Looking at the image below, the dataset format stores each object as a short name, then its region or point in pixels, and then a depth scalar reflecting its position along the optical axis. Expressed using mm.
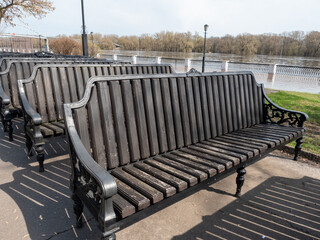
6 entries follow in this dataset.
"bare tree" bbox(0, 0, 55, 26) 20000
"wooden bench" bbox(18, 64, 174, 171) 3426
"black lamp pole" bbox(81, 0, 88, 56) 14225
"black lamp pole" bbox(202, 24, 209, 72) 16781
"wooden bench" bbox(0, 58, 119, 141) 4683
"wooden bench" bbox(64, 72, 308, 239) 1876
